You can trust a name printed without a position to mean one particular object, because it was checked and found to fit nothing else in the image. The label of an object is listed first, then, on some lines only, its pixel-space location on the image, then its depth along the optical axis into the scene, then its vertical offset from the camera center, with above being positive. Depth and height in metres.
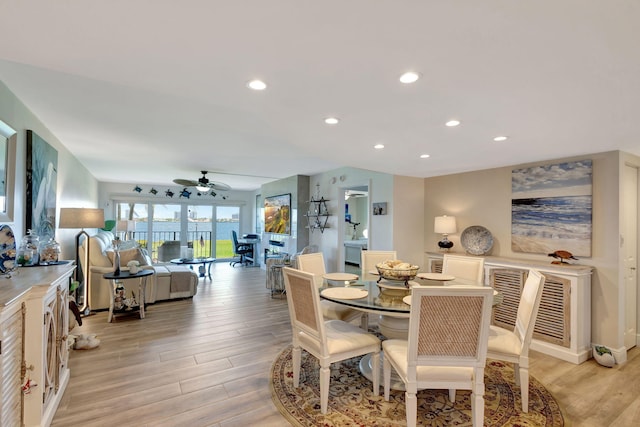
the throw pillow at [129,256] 4.64 -0.66
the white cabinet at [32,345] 1.49 -0.76
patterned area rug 2.07 -1.41
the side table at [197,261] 6.16 -0.97
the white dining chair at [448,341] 1.79 -0.75
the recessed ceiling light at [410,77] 1.59 +0.79
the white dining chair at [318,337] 2.14 -0.93
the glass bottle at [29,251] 2.38 -0.29
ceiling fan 6.11 +0.67
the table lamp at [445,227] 4.31 -0.10
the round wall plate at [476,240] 4.06 -0.27
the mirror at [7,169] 2.21 +0.36
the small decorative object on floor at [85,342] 3.10 -1.34
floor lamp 3.70 -0.07
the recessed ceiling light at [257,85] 1.72 +0.79
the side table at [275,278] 5.39 -1.10
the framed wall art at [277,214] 7.15 +0.10
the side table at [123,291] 4.00 -1.06
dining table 2.19 -0.64
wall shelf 6.27 +0.09
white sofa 4.41 -1.01
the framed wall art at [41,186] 2.77 +0.30
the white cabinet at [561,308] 3.03 -0.93
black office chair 8.93 -0.98
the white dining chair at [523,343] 2.17 -0.92
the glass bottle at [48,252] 2.57 -0.33
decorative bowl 2.68 -0.49
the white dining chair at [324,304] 2.94 -0.89
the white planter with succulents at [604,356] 2.91 -1.33
